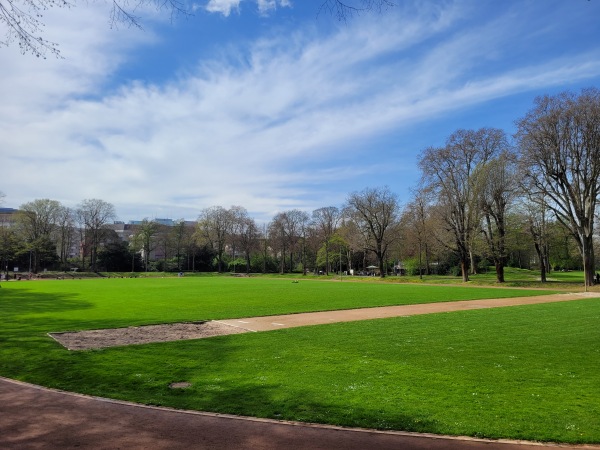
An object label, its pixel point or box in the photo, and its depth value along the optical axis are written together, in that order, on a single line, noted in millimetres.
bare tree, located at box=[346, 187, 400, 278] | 74125
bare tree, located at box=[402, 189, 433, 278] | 62094
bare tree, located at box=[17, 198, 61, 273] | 88750
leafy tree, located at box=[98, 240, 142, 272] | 101500
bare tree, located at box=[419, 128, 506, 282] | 51969
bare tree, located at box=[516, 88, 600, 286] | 38312
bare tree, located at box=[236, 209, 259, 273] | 106500
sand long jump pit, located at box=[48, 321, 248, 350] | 13633
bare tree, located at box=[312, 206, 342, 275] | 100312
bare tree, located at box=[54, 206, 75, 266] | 94125
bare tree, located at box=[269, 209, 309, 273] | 105625
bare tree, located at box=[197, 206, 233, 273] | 107750
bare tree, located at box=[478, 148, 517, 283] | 48625
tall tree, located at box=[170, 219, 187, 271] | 111238
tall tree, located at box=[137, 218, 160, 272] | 106875
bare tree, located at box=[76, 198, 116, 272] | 95500
